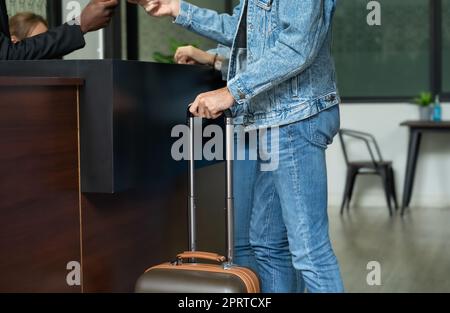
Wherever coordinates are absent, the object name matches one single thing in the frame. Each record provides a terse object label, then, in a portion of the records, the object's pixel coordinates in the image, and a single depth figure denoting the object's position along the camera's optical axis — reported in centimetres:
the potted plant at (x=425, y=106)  677
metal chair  670
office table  654
